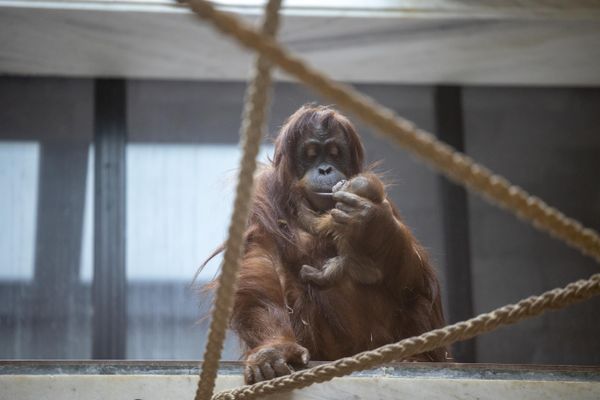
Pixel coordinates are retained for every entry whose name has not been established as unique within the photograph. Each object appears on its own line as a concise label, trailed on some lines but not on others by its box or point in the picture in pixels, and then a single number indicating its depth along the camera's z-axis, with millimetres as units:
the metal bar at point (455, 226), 11211
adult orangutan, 6445
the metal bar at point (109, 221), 10734
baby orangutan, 6523
